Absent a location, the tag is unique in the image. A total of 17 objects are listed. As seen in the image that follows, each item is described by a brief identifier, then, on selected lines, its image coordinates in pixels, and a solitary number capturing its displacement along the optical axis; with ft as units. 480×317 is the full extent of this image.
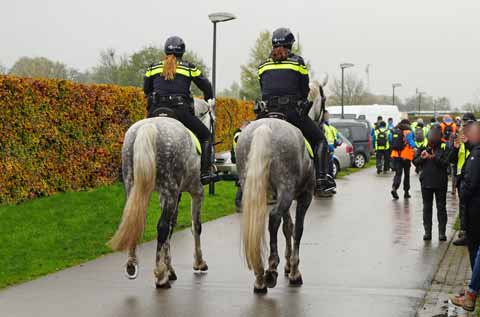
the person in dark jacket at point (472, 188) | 25.99
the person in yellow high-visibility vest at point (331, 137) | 75.06
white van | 143.33
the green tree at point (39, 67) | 187.23
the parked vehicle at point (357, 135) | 111.34
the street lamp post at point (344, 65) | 139.40
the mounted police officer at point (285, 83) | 30.27
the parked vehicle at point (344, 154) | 95.86
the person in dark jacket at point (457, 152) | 37.12
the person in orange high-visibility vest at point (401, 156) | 63.77
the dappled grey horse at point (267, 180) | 26.71
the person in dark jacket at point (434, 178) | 41.63
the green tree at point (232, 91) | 374.06
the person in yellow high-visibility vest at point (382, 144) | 98.32
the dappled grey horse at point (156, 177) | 27.53
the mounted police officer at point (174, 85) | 31.50
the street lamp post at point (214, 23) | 63.77
